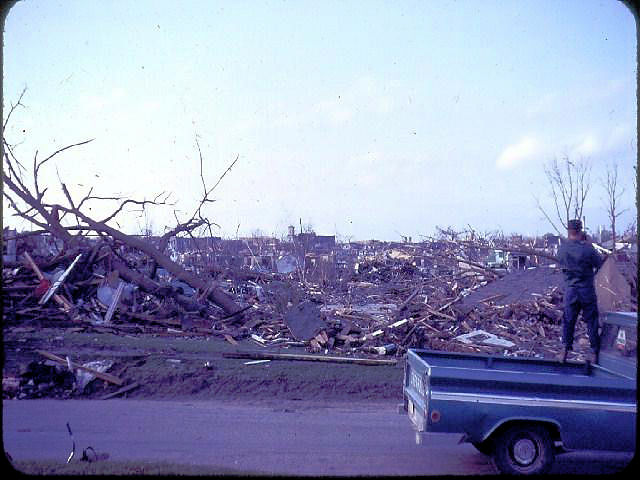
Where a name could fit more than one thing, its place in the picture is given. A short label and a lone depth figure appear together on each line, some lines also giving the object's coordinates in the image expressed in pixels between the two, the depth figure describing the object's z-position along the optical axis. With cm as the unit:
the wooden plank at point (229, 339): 1375
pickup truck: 578
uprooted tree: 1596
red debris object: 1530
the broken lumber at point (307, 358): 1162
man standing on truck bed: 934
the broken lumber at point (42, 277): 1484
